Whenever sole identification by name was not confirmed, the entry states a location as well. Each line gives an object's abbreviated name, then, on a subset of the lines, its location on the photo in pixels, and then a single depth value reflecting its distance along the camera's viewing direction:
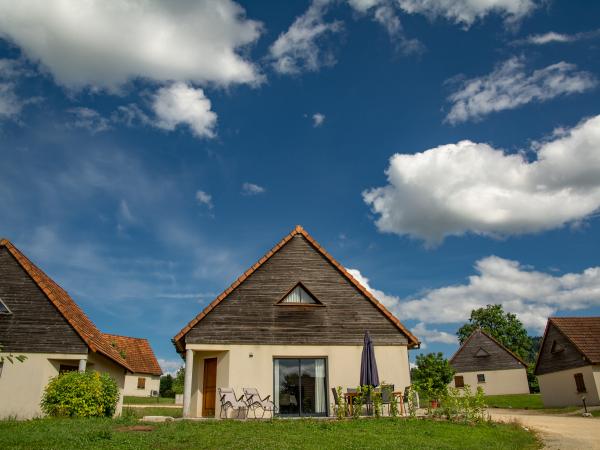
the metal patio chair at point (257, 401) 17.03
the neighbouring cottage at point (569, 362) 28.00
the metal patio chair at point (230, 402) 16.70
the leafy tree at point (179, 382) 44.48
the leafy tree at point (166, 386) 50.28
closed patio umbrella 17.09
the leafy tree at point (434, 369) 41.84
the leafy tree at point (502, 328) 66.12
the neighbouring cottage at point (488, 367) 47.38
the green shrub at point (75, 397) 16.06
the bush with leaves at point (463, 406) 14.94
